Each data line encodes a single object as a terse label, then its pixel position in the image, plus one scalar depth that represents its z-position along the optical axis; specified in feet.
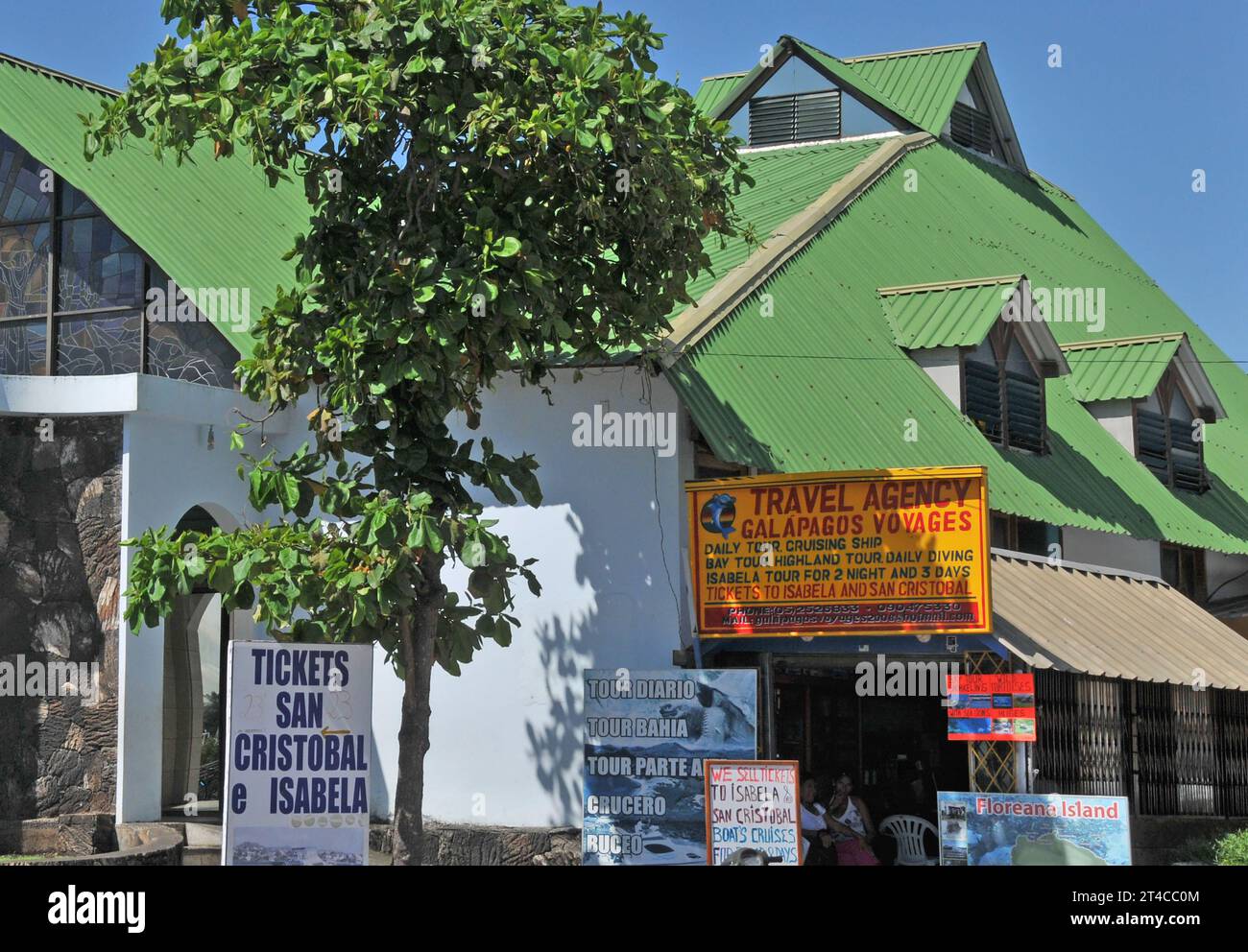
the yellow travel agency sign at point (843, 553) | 51.37
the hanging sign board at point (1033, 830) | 44.65
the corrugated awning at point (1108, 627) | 54.39
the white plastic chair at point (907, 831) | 59.52
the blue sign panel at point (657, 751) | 49.88
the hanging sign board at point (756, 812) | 48.37
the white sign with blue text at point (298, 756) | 42.65
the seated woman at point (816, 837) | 54.65
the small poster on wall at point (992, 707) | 49.62
